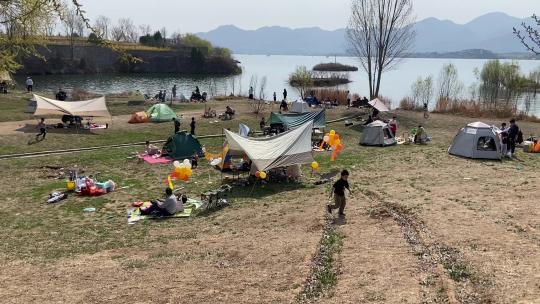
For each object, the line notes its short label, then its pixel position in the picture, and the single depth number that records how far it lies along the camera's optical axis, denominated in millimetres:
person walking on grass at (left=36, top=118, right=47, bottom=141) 25717
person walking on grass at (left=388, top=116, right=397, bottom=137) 28417
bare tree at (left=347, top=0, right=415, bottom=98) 43688
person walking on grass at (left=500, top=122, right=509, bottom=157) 23141
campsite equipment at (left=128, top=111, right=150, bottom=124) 31797
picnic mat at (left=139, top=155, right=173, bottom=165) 22230
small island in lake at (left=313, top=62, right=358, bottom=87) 87188
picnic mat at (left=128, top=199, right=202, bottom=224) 15001
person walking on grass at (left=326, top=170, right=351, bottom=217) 14047
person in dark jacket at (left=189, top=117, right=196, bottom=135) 27405
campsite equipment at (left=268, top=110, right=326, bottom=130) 27966
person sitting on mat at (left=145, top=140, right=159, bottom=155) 23441
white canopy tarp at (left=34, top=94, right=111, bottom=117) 27266
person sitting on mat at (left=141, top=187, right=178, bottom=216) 15344
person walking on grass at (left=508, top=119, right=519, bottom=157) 23281
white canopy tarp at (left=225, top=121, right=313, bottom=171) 17781
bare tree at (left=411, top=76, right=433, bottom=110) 51038
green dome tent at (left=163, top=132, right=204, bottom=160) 23031
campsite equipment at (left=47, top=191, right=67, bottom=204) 16522
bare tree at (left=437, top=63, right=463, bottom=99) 55144
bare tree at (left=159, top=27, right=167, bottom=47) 116375
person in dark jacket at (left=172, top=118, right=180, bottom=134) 27153
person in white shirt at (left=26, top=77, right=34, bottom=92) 42581
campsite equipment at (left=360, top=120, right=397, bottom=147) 26766
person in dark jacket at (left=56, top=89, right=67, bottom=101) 36641
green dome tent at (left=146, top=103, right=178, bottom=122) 32250
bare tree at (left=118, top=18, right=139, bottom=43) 127788
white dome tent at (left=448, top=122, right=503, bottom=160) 22812
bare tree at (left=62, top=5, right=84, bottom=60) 88562
